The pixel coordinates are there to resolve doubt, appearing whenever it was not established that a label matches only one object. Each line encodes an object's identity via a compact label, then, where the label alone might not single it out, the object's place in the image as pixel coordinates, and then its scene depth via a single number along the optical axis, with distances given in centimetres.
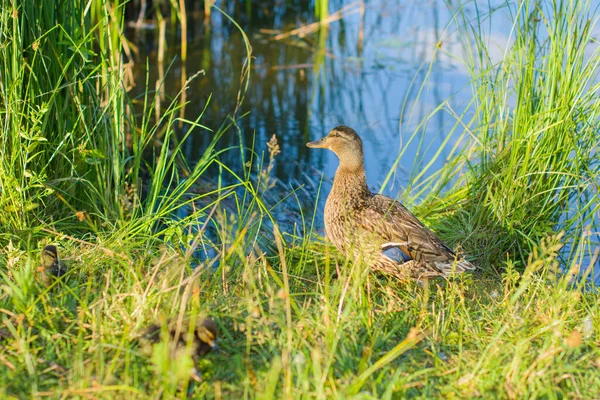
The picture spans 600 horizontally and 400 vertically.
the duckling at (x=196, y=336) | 568
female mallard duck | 856
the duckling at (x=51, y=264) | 692
